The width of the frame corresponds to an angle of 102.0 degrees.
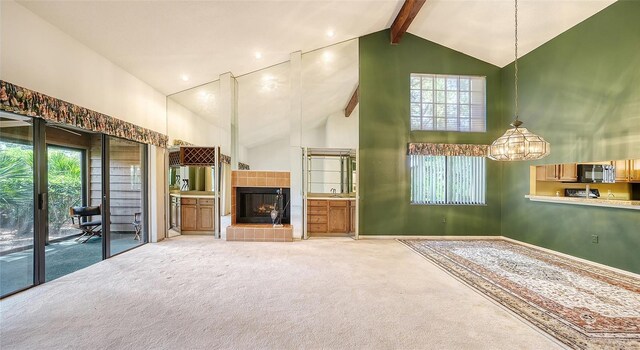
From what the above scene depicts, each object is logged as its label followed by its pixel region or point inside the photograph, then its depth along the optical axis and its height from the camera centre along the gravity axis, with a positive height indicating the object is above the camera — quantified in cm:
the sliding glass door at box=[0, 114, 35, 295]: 296 -38
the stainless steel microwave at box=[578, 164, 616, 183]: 434 +0
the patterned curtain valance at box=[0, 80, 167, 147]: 262 +77
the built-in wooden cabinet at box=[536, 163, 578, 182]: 480 +2
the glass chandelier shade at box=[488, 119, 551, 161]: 359 +39
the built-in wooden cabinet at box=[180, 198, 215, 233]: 607 -96
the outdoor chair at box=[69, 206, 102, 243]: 457 -90
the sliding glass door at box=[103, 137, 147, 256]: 502 -38
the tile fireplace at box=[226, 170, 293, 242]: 553 -72
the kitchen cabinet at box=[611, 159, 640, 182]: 419 +4
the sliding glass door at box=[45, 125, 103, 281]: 394 -42
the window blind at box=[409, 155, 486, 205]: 600 -15
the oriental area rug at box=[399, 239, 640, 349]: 221 -137
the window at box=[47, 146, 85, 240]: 395 -17
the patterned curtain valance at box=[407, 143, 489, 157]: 581 +55
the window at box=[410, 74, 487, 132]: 604 +166
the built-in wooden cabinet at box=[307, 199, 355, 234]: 602 -98
